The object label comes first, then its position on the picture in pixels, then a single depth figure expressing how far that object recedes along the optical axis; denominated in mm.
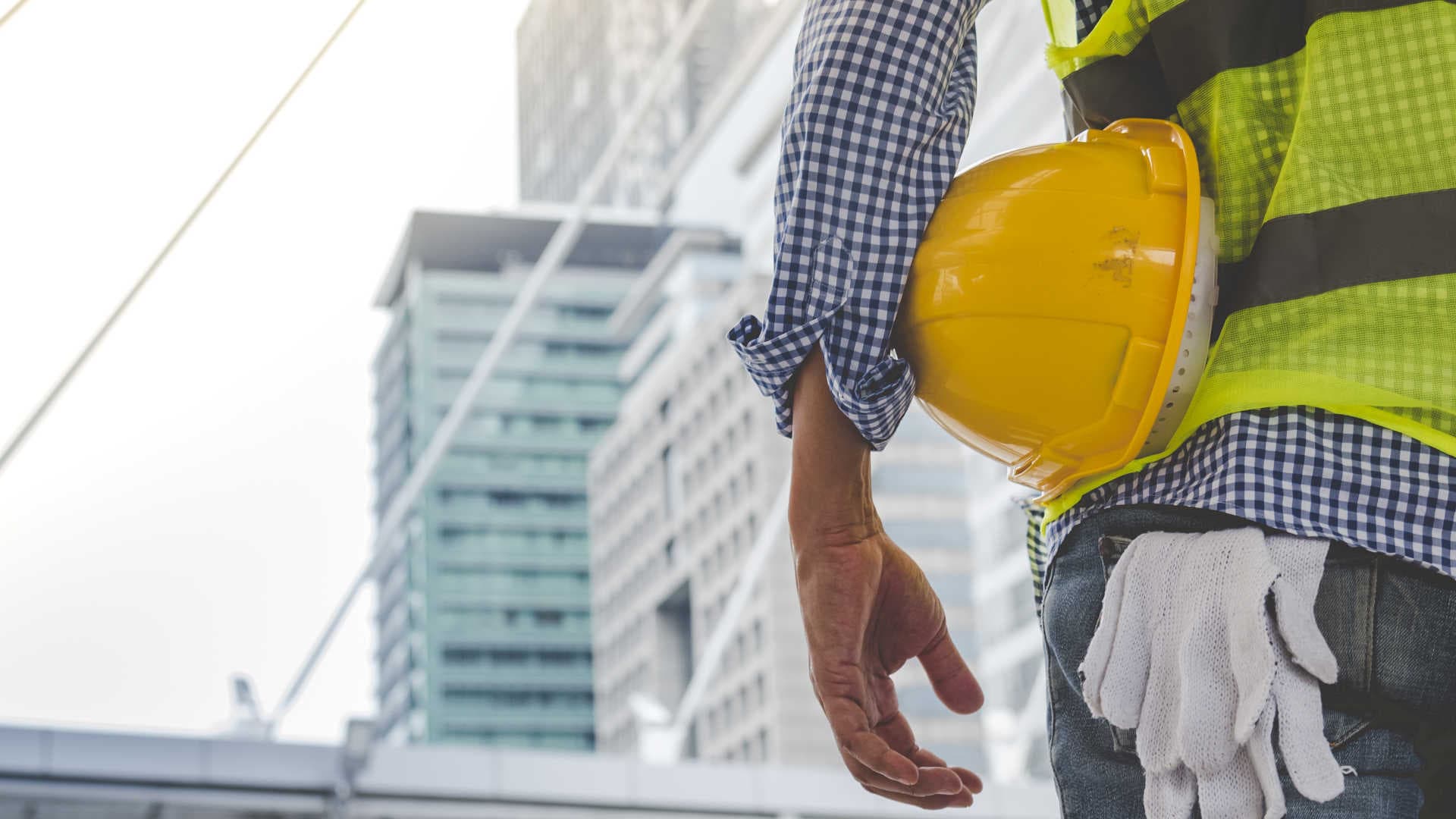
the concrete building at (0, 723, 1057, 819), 5270
